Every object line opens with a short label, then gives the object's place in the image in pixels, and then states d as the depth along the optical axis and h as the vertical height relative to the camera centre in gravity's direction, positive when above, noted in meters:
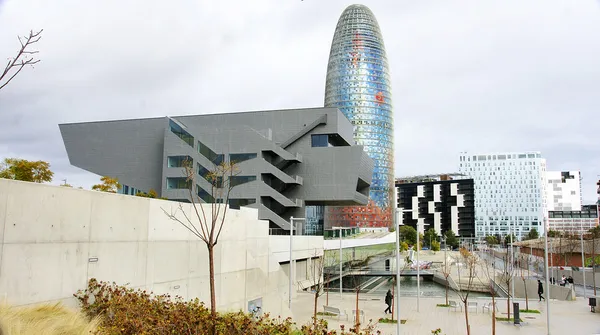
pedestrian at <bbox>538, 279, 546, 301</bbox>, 36.76 -5.54
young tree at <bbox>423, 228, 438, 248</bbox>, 145.41 -7.50
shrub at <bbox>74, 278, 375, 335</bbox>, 9.97 -2.38
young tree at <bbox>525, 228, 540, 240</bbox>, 148.70 -6.24
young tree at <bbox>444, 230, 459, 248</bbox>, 158.71 -8.44
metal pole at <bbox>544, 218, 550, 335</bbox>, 23.02 -4.30
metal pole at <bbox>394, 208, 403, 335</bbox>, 20.52 -2.68
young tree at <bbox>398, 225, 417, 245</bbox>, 132.35 -5.87
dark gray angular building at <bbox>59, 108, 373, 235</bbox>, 58.88 +6.90
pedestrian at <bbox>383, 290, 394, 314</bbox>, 28.78 -4.94
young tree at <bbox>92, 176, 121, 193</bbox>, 56.53 +2.79
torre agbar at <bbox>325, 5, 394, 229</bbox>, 134.88 +31.55
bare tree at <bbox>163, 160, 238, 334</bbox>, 16.82 -0.23
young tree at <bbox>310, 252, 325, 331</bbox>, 47.11 -5.38
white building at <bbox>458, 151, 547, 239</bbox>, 195.50 +2.40
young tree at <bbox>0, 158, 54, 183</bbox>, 39.50 +3.09
